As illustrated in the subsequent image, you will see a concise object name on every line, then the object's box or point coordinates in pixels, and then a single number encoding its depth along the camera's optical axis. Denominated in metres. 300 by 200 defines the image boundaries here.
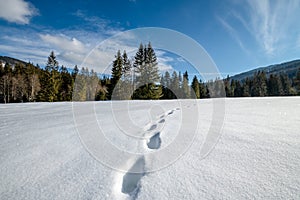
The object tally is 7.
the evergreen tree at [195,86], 38.77
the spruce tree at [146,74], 24.19
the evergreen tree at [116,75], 26.73
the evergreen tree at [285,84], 44.55
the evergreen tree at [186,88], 38.09
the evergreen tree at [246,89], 46.33
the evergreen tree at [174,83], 36.44
